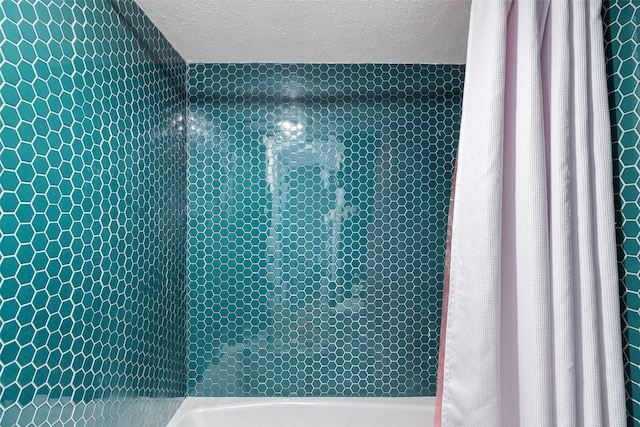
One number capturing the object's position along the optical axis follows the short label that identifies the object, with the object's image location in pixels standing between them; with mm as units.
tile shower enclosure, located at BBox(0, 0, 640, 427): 1940
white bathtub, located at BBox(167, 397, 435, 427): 1848
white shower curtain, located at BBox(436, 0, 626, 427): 1001
